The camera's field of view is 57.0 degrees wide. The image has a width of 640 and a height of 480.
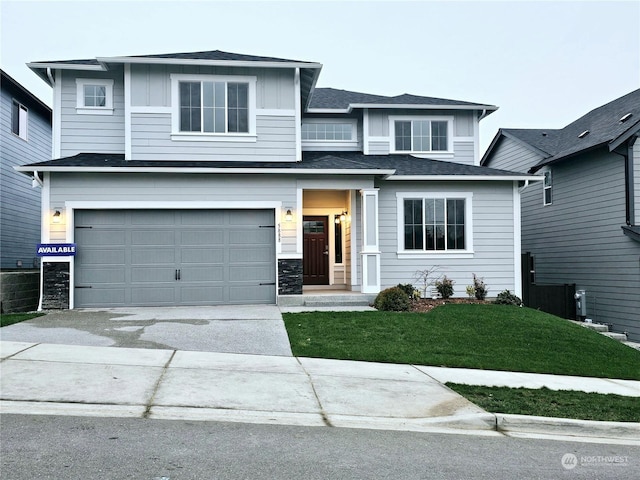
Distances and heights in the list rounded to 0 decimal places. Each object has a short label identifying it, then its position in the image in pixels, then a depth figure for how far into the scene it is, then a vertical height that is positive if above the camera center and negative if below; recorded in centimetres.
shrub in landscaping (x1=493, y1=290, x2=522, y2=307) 1557 -127
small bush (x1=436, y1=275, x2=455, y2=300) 1593 -99
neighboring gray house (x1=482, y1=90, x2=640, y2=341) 1656 +139
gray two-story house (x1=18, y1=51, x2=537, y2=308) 1476 +149
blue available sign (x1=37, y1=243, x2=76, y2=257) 1431 +7
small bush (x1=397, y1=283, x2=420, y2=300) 1552 -104
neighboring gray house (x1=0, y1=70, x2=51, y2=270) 1856 +292
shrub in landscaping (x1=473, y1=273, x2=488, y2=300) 1616 -103
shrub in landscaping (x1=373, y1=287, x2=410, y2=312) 1408 -118
